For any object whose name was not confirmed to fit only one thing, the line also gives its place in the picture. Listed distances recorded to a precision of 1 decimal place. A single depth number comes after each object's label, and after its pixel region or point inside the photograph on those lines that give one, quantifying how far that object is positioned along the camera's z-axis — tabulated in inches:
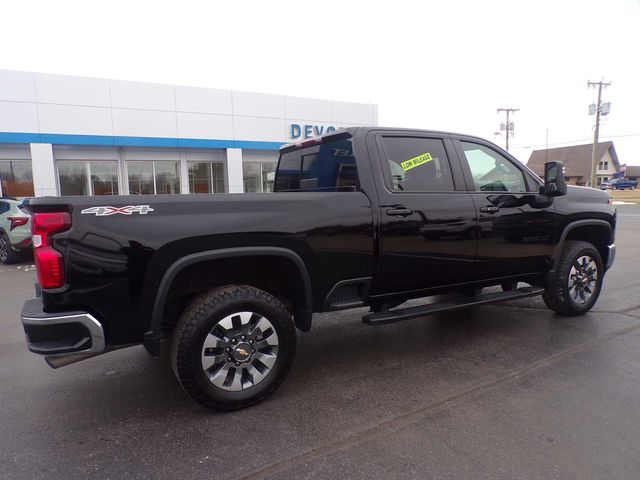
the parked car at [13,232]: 352.2
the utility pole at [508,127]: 1975.9
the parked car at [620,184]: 2551.7
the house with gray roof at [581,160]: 2645.2
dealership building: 656.4
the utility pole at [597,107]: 1597.3
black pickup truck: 103.0
